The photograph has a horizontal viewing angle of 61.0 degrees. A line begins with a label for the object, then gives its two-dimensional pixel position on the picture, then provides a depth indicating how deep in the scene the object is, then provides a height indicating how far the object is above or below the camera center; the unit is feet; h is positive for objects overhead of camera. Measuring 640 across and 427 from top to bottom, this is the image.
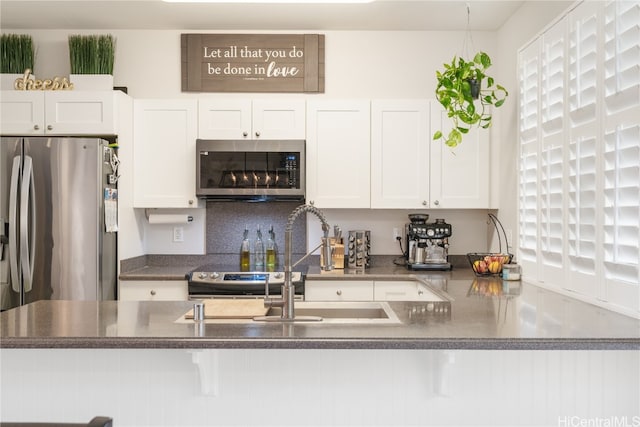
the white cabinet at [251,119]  12.39 +2.19
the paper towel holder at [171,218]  13.06 -0.07
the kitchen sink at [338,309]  7.44 -1.31
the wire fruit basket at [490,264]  10.89 -1.00
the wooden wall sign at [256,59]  13.11 +3.77
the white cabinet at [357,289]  11.64 -1.60
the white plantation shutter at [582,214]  7.42 +0.01
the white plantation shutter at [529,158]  9.64 +1.04
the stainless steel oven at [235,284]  11.42 -1.47
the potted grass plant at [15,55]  12.61 +3.72
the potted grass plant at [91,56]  12.26 +3.60
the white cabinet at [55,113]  11.64 +2.19
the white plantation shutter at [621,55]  6.48 +1.98
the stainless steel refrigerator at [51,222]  10.94 -0.14
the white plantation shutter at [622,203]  6.41 +0.14
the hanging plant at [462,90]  10.32 +2.39
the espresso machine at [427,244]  12.38 -0.68
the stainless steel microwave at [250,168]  12.08 +1.05
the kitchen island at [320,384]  6.02 -1.89
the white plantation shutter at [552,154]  8.51 +0.99
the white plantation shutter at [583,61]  7.47 +2.19
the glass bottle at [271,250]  13.05 -0.85
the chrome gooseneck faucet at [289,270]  6.40 -0.66
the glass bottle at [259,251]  13.15 -0.88
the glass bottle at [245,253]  12.87 -0.92
